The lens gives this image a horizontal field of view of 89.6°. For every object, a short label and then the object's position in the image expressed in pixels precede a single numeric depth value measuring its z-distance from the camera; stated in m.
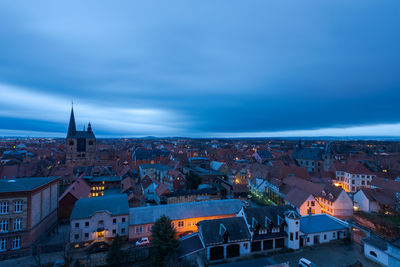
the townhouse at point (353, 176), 57.18
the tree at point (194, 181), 62.97
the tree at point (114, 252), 26.09
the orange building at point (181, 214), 32.78
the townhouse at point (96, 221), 31.42
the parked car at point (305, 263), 24.11
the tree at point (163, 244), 25.77
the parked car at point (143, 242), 30.58
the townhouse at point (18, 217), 29.25
